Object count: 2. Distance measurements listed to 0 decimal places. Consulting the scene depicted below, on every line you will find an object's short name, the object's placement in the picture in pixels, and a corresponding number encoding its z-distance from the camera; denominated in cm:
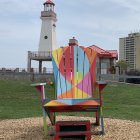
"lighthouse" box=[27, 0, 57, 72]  4291
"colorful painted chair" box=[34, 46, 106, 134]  666
